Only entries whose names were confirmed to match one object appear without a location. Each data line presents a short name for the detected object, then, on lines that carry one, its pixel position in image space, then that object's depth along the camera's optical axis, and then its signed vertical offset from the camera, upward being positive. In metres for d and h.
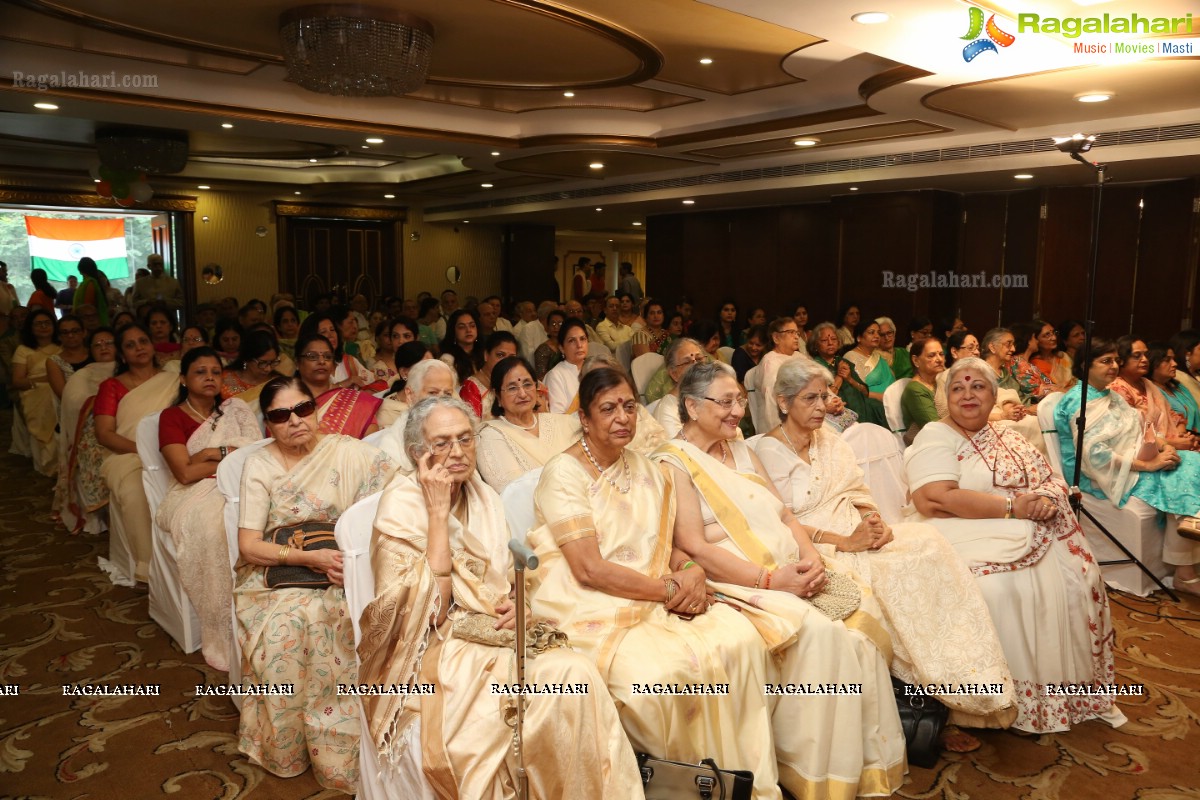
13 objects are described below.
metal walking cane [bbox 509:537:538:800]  1.75 -0.74
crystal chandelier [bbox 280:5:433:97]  4.44 +1.25
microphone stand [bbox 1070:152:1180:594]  3.74 -0.53
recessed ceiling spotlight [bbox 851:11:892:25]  3.71 +1.20
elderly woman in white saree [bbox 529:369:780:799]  2.30 -0.87
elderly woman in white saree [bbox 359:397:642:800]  2.08 -0.88
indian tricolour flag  13.13 +0.69
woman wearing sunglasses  2.75 -0.98
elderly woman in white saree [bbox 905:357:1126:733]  3.04 -0.85
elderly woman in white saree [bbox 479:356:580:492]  3.59 -0.56
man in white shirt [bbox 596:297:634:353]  9.21 -0.33
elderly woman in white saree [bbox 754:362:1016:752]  2.83 -0.87
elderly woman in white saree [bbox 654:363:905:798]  2.55 -0.91
